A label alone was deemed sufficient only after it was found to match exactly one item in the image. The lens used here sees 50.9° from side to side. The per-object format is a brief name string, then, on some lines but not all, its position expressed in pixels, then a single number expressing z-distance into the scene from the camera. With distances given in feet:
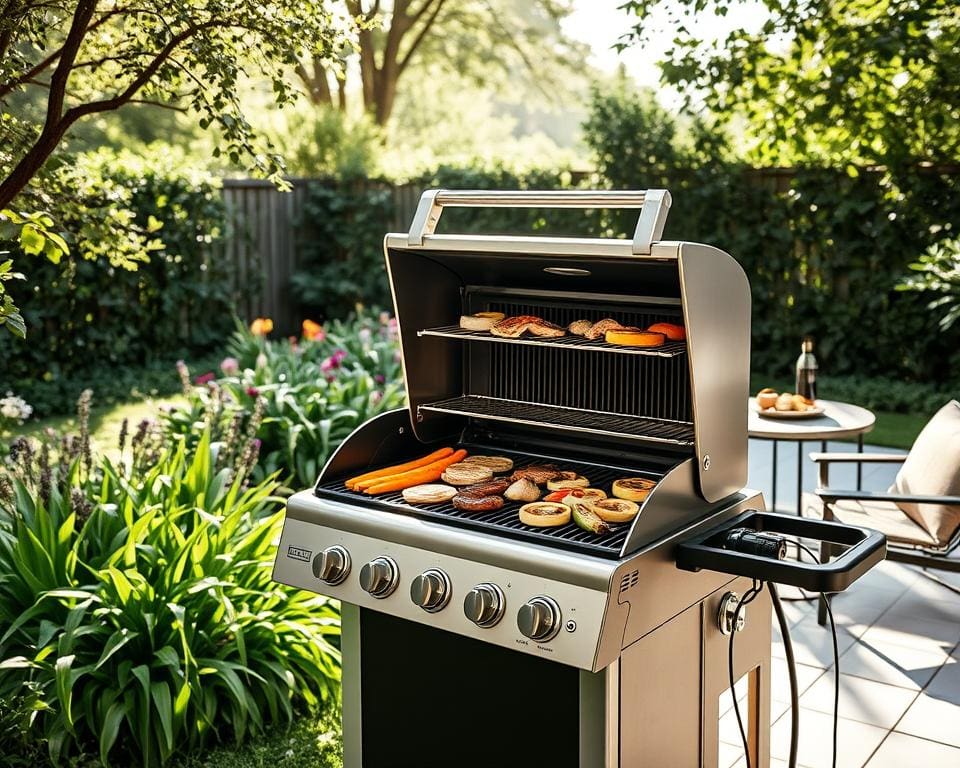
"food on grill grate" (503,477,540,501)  7.53
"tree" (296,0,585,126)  50.60
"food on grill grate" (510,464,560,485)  7.85
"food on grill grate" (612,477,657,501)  7.29
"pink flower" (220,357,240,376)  16.83
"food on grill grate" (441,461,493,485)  7.88
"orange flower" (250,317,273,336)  18.49
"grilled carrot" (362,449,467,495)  7.89
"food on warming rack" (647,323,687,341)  7.30
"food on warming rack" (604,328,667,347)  7.13
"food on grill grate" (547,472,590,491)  7.67
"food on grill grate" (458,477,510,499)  7.53
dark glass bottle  14.70
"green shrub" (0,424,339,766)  8.74
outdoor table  12.85
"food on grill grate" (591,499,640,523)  6.94
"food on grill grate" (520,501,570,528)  6.96
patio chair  11.28
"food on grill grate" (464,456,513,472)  8.21
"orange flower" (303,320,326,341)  19.52
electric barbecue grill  6.51
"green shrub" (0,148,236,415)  24.52
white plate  13.67
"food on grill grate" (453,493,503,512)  7.30
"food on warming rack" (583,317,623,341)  7.48
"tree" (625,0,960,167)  21.08
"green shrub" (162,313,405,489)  15.12
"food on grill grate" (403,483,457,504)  7.57
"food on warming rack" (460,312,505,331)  8.12
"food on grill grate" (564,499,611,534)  6.79
